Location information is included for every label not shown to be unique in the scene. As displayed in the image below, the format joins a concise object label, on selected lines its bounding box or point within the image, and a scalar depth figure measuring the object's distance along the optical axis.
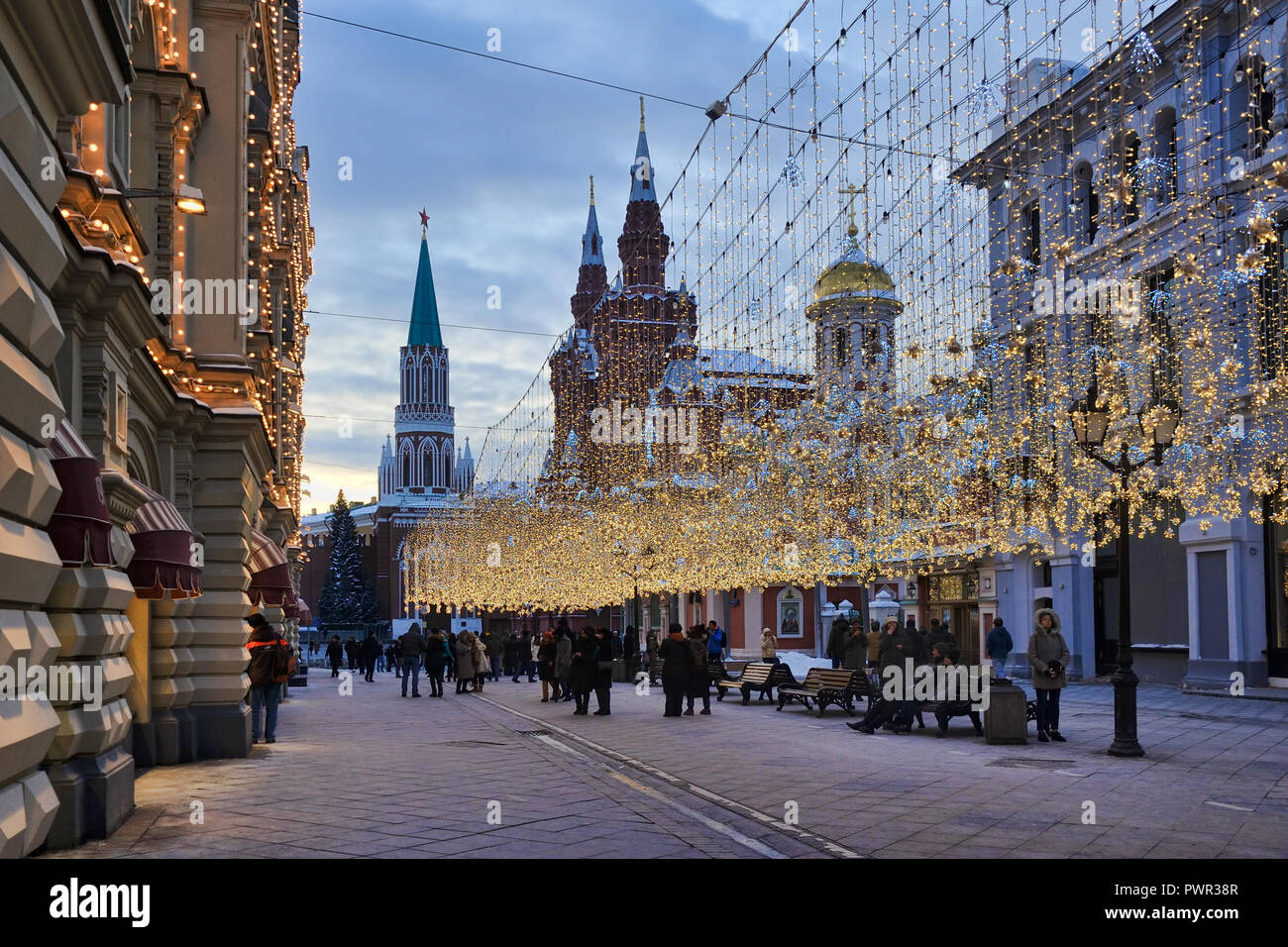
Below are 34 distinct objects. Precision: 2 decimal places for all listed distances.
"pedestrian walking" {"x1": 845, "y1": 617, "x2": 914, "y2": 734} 20.41
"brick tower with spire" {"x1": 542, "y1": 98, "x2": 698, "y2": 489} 68.65
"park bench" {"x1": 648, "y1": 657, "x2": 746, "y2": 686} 31.09
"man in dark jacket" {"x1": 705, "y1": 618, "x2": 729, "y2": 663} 34.61
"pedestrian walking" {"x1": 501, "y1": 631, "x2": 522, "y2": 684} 45.50
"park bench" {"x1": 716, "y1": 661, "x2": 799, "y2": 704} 27.36
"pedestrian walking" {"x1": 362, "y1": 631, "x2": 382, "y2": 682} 47.40
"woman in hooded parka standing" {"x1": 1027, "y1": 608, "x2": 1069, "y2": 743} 18.30
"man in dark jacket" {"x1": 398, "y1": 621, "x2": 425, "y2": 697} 34.66
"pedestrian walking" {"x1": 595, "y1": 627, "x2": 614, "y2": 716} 25.20
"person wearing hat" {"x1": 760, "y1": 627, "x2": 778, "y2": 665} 34.58
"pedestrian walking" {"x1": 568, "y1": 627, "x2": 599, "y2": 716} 25.69
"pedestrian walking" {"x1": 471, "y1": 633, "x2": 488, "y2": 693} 36.25
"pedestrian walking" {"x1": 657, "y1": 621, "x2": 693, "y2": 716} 24.14
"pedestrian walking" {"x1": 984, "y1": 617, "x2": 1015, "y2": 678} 29.08
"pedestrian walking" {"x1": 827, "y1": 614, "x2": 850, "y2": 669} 29.41
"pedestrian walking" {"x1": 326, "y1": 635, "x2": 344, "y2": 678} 53.85
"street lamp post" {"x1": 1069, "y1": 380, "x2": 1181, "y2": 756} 16.31
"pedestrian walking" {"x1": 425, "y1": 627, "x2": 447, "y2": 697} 34.31
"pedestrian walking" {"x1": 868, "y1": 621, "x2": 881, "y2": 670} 28.20
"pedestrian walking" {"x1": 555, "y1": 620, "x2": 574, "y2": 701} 29.91
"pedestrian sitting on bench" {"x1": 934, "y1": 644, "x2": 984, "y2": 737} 19.66
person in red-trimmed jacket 19.33
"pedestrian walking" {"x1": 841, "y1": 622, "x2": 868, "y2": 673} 26.20
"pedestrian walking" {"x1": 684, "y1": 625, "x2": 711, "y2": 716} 24.48
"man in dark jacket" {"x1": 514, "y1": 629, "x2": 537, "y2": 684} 45.28
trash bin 18.02
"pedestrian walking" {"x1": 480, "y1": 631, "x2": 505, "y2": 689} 46.89
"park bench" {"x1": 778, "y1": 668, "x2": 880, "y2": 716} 23.42
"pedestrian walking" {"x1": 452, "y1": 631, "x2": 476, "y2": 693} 35.38
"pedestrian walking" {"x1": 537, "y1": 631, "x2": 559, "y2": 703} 30.23
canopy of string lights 22.02
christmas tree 122.81
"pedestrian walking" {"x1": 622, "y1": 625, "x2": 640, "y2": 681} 39.62
